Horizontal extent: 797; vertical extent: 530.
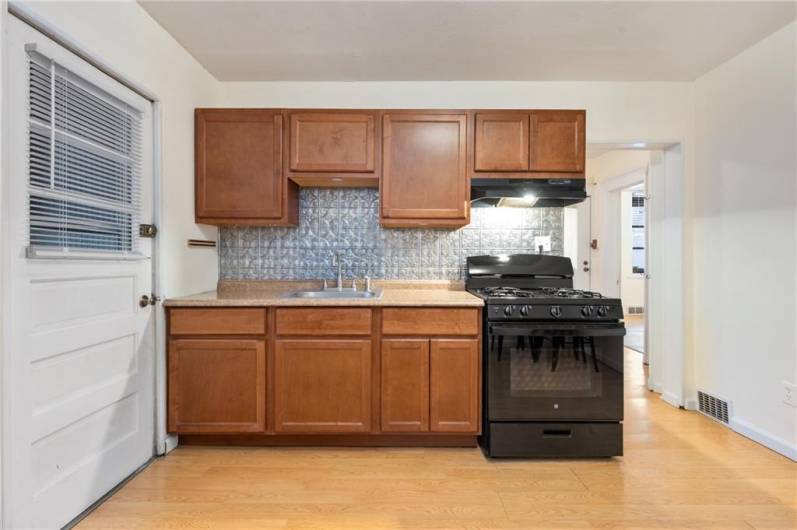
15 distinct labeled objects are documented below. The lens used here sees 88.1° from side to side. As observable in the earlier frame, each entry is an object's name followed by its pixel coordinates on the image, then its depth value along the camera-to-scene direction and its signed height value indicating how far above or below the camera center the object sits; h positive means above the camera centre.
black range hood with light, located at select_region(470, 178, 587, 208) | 2.59 +0.47
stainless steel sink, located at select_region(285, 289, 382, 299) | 2.77 -0.21
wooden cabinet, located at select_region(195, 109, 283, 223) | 2.60 +0.62
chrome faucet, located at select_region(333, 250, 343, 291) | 2.86 -0.02
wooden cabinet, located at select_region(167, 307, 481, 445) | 2.30 -0.61
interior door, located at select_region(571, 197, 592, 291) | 5.21 +0.24
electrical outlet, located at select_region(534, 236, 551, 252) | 2.98 +0.16
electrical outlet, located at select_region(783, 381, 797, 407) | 2.23 -0.71
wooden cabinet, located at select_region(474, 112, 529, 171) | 2.61 +0.78
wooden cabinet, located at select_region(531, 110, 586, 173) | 2.61 +0.76
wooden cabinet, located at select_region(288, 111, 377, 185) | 2.59 +0.76
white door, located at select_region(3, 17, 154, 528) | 1.45 -0.09
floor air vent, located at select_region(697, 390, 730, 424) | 2.68 -0.96
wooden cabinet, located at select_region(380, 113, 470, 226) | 2.60 +0.61
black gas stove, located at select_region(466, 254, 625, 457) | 2.24 -0.63
